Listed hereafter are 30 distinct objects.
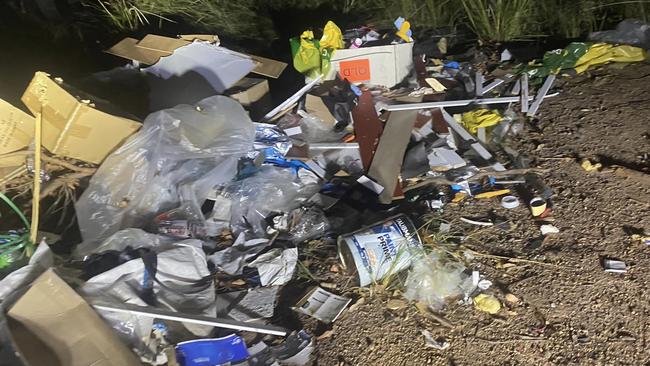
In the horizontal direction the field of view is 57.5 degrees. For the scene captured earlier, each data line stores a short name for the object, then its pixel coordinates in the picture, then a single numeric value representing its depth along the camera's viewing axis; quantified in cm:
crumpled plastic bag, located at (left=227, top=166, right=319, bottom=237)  314
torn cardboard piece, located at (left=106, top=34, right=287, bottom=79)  395
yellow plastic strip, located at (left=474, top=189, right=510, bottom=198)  325
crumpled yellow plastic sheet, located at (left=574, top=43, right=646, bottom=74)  418
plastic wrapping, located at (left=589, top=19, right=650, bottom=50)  430
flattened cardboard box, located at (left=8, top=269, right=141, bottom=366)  214
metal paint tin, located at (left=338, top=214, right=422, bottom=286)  268
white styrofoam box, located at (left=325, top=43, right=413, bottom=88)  401
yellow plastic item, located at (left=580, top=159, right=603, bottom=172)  331
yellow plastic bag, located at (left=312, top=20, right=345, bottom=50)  394
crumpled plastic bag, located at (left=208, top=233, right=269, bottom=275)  289
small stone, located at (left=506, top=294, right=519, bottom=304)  263
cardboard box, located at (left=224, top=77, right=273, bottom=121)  380
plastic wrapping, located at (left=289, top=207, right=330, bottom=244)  305
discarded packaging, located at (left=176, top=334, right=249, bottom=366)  242
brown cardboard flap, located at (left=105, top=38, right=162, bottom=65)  394
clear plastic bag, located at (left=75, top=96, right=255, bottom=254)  296
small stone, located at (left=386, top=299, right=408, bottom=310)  266
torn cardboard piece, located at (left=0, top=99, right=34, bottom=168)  302
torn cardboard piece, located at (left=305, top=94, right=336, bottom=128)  377
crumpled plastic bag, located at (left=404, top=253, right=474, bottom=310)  266
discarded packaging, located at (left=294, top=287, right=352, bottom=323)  266
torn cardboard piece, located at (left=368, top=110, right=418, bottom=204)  333
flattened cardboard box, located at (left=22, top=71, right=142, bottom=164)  304
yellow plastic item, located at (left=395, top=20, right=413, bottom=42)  411
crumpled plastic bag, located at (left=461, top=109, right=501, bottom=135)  377
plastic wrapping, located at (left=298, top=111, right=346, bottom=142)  371
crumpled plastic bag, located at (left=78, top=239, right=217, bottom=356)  239
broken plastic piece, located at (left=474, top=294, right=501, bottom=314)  260
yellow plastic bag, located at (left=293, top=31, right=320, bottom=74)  389
